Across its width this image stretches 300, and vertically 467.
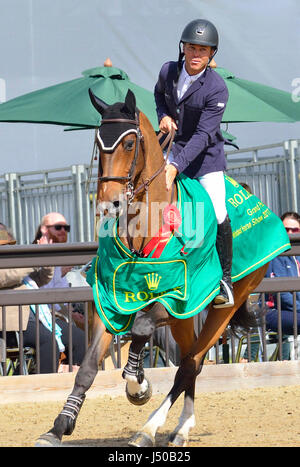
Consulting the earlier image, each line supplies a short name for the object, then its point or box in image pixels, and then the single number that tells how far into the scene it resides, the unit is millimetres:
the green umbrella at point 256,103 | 20219
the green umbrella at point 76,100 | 19406
